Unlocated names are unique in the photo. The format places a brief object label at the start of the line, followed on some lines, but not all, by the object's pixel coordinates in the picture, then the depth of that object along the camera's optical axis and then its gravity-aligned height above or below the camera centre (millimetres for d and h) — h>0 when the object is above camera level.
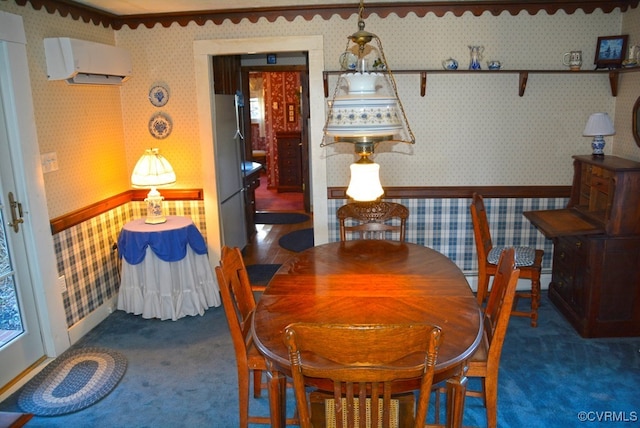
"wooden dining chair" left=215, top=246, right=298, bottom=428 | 2246 -1015
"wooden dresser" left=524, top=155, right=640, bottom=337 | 3256 -1008
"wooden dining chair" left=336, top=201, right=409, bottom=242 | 3469 -775
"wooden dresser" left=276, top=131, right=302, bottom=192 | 8695 -996
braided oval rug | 2816 -1601
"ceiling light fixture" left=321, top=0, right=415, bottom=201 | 1758 -44
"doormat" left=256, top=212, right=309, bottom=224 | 6867 -1554
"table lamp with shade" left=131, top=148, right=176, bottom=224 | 3785 -520
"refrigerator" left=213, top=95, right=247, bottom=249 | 4574 -594
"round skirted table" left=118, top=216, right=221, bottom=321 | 3693 -1208
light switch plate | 3266 -335
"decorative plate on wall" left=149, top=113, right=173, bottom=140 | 4230 -157
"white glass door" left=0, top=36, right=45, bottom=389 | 3012 -1080
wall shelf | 3832 +174
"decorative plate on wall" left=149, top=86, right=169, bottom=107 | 4191 +82
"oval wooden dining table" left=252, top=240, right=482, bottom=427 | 1984 -901
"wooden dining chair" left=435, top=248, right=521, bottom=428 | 2176 -1062
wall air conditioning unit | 3314 +315
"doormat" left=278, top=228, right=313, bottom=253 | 5670 -1570
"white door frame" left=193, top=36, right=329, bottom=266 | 3961 -32
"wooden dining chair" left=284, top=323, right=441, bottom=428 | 1571 -781
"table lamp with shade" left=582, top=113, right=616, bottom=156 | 3645 -219
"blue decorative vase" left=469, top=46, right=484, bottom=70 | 3861 +312
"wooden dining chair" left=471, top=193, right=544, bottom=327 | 3535 -1142
